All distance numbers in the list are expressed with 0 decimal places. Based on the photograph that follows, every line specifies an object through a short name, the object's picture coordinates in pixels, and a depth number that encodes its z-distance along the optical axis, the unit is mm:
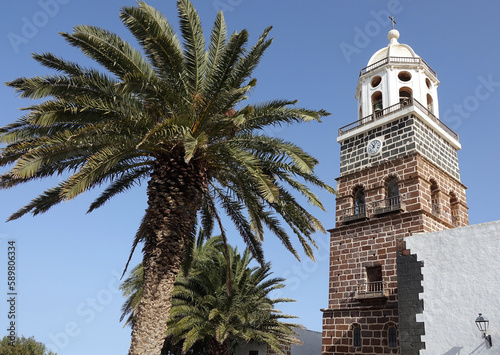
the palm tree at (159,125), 9398
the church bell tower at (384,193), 15453
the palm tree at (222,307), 18766
